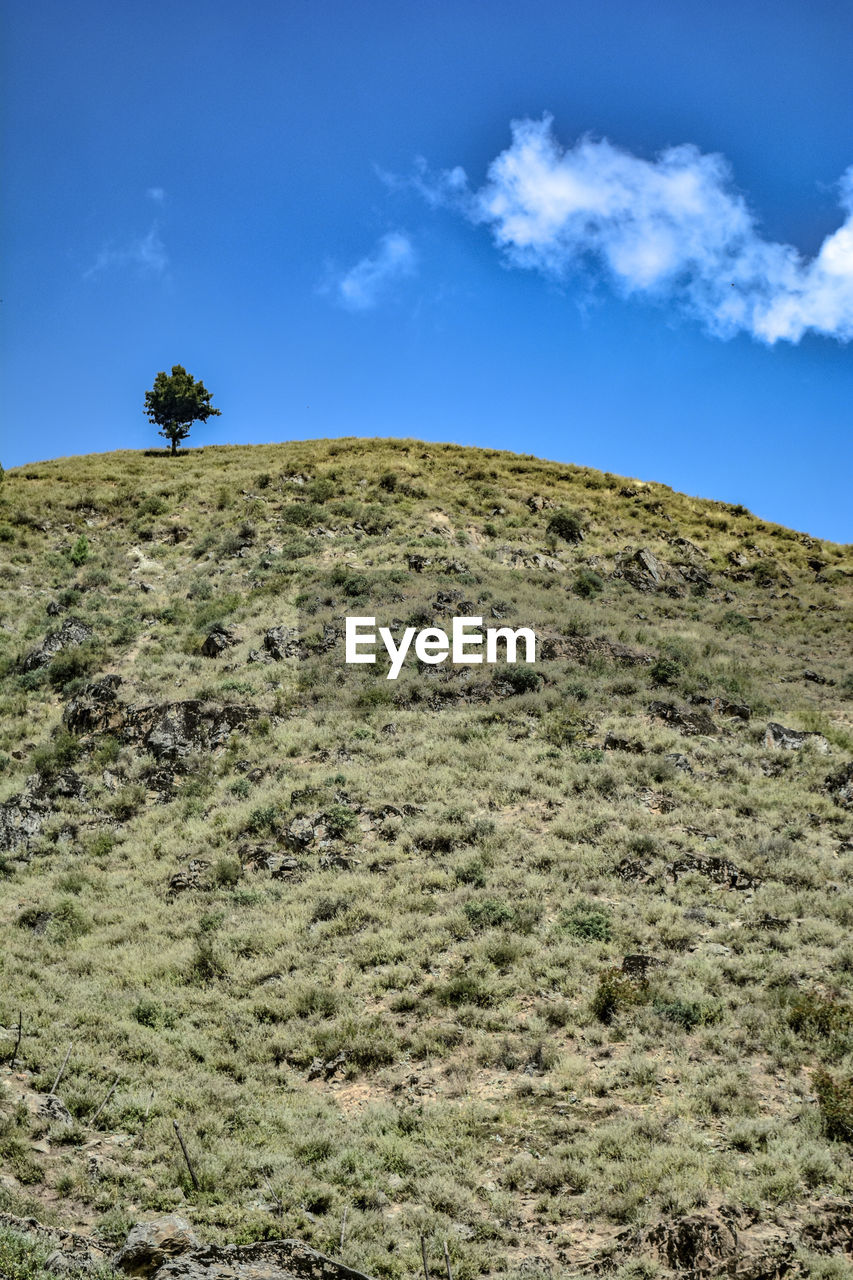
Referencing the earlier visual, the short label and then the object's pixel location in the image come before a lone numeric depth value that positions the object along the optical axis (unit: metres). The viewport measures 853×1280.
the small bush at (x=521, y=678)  24.20
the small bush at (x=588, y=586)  34.66
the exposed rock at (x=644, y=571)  37.47
